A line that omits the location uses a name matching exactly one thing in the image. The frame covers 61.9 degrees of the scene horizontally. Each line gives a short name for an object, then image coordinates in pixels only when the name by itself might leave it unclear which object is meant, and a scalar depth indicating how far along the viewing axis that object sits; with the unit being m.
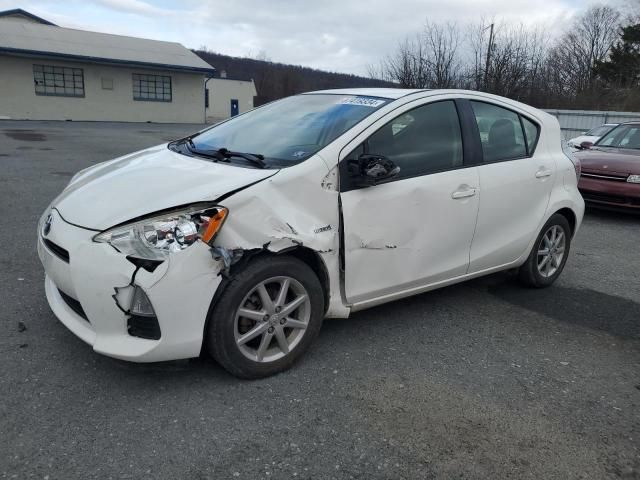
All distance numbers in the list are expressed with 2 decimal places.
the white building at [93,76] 26.47
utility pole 25.14
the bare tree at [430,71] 25.66
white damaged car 2.69
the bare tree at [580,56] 36.06
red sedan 7.91
